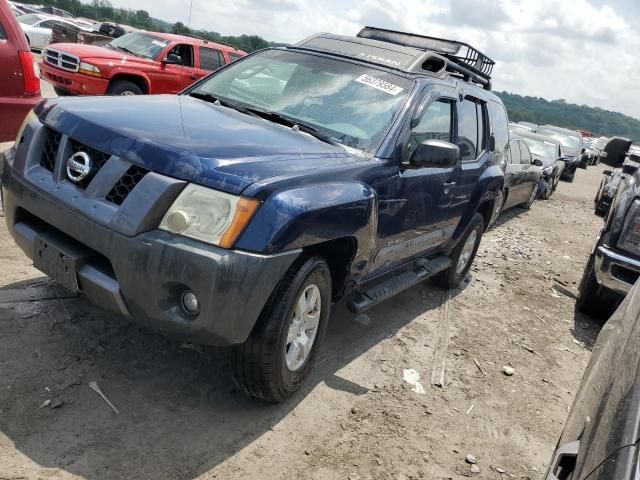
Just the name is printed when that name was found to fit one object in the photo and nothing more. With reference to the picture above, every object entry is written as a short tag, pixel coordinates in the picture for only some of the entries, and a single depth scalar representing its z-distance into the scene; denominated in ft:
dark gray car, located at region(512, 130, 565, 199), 42.39
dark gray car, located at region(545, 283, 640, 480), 4.73
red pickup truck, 32.04
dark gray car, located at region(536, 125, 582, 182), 58.18
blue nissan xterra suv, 7.98
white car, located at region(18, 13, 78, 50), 66.37
